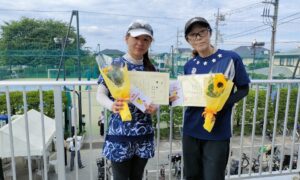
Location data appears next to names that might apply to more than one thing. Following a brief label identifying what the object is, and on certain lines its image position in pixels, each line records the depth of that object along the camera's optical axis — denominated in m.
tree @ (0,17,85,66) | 12.22
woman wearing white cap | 1.25
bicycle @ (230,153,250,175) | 5.35
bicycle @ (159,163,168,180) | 6.27
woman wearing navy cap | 1.30
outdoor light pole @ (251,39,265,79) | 15.62
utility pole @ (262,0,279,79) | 13.27
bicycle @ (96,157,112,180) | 4.90
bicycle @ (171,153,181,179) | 5.05
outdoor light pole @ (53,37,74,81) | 9.41
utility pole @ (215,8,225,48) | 20.42
